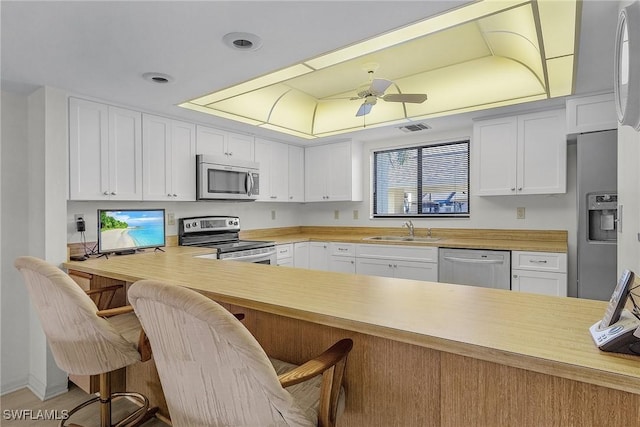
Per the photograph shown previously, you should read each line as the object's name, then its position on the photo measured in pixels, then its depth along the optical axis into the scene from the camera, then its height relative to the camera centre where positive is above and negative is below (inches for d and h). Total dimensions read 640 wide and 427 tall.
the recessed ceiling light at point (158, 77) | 92.1 +36.2
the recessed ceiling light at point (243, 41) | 71.9 +36.4
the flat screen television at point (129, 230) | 120.0 -6.6
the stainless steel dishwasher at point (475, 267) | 128.5 -21.9
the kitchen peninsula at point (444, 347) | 33.4 -14.1
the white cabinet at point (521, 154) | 128.3 +21.6
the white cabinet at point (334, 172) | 183.0 +21.0
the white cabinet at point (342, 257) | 166.7 -22.6
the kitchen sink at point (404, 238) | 161.1 -13.6
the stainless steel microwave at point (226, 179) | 141.7 +14.1
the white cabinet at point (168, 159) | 127.0 +20.1
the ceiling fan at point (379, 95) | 105.0 +36.9
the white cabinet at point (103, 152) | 107.3 +19.6
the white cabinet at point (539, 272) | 120.8 -22.0
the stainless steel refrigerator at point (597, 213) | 105.9 -1.0
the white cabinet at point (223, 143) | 145.3 +30.1
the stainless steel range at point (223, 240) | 139.6 -13.0
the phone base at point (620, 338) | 31.3 -11.8
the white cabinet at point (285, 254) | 161.8 -20.6
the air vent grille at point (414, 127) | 151.3 +37.0
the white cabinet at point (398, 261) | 143.9 -22.2
